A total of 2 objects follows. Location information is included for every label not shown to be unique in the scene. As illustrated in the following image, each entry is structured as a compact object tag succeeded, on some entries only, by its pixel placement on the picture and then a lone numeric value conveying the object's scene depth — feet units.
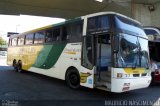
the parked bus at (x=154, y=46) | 24.79
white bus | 16.72
